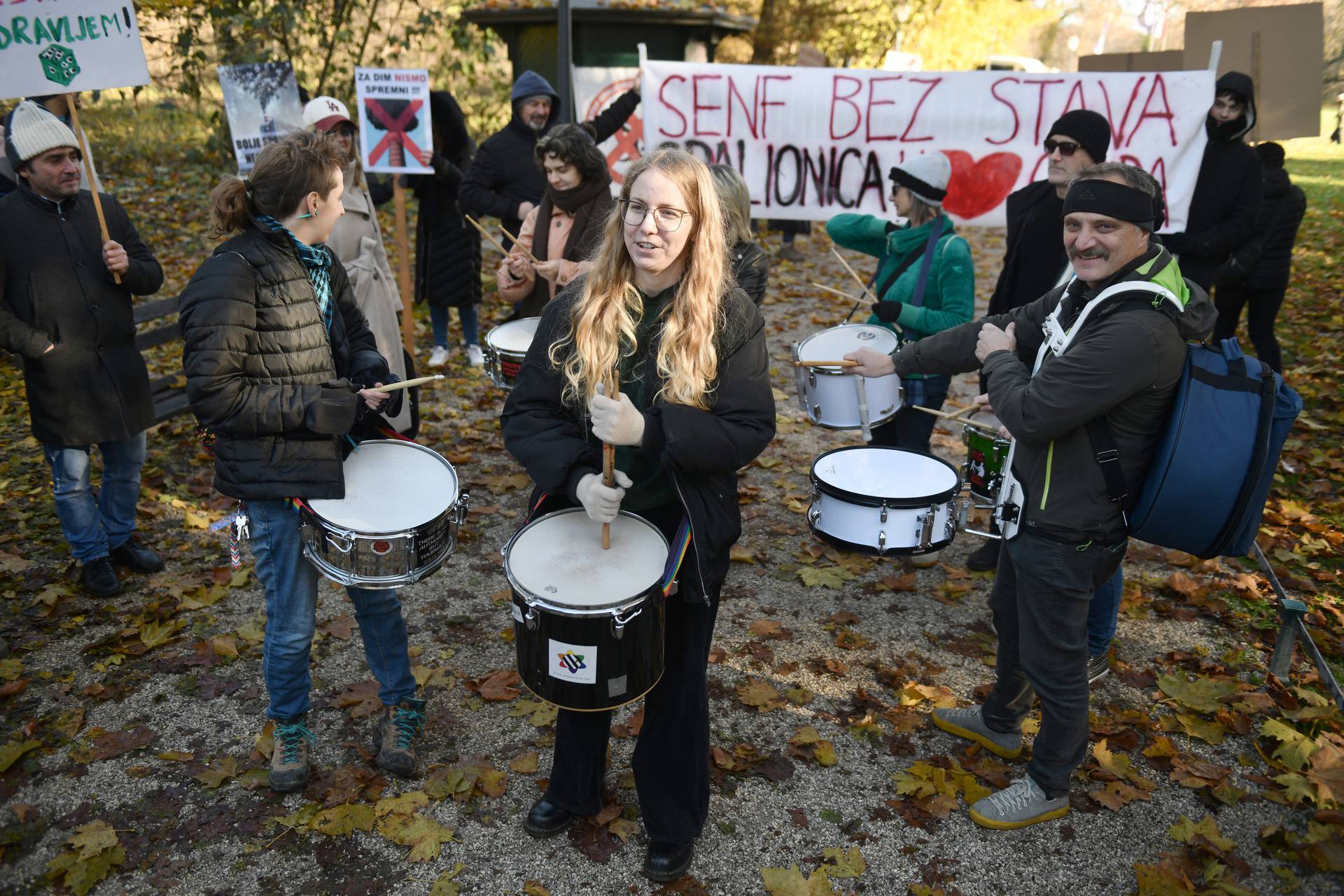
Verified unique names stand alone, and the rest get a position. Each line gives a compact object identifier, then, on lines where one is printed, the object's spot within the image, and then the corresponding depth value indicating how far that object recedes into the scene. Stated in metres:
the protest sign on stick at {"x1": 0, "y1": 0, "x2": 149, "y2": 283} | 4.54
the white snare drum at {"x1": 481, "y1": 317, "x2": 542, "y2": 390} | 4.98
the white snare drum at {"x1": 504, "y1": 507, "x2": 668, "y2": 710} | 2.59
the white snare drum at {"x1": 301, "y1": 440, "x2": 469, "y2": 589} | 3.12
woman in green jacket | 4.64
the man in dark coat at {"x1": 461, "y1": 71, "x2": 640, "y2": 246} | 7.15
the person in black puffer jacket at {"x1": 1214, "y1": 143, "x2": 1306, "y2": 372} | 7.19
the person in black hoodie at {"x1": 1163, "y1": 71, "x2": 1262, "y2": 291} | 6.19
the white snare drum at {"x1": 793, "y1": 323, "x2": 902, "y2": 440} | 4.51
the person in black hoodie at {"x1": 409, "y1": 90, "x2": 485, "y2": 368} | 7.89
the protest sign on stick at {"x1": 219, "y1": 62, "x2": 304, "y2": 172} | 6.99
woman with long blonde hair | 2.59
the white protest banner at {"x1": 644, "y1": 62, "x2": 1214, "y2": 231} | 7.18
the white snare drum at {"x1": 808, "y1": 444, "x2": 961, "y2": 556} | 3.88
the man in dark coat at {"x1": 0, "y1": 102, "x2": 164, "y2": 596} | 4.44
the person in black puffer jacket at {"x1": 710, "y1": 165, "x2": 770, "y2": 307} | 4.57
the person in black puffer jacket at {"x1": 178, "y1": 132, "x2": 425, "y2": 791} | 3.02
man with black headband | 2.81
